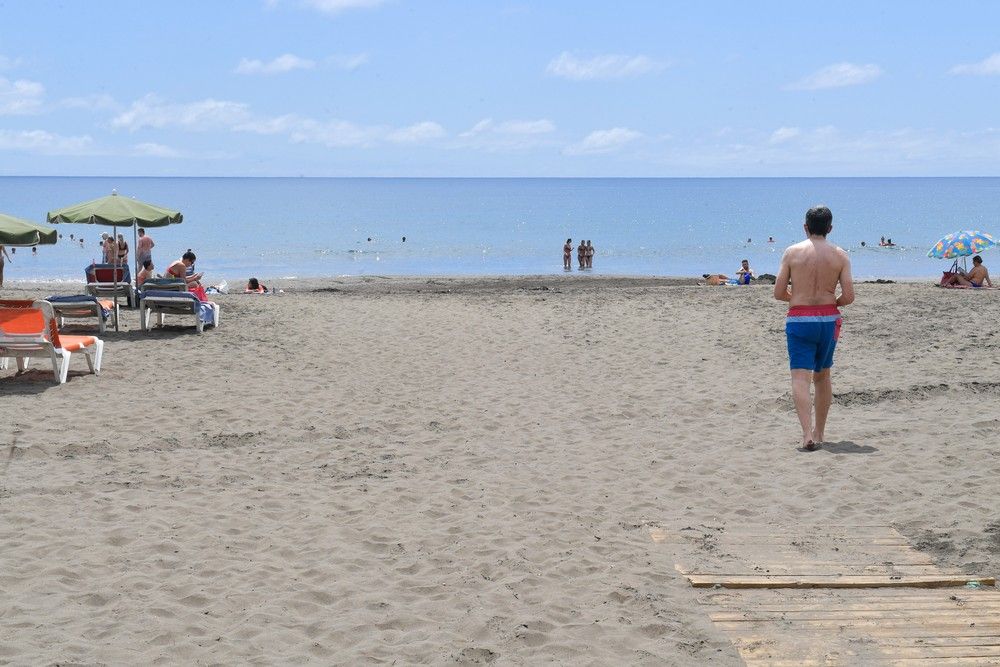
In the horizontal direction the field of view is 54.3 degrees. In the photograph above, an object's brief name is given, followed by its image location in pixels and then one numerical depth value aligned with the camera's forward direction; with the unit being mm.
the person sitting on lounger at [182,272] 14391
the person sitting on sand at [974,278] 19812
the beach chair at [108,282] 14117
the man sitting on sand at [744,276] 23591
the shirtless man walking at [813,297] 6852
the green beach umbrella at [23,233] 10010
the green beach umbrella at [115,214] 12883
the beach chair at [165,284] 13359
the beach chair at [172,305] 12812
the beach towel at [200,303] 12805
